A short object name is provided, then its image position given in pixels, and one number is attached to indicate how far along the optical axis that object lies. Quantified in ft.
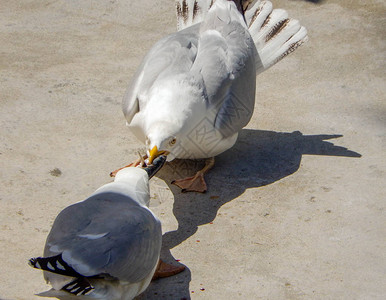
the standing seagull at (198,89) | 16.76
